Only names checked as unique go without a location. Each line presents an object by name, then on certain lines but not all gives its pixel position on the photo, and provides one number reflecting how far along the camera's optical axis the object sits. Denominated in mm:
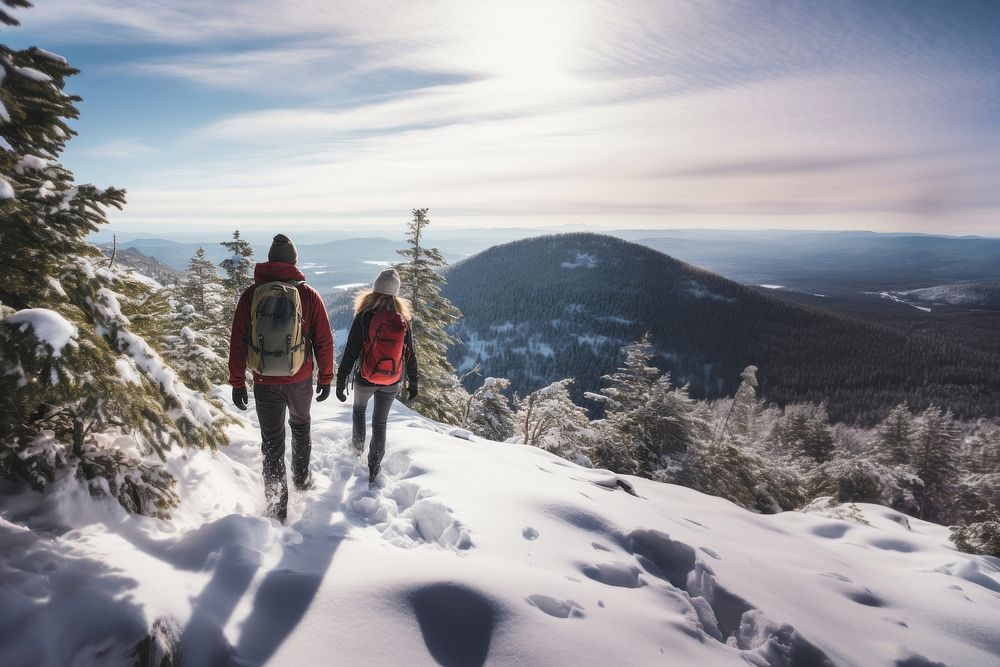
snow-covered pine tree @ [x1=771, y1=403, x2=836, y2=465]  38281
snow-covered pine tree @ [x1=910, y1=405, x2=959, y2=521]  34719
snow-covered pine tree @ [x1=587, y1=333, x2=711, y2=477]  15125
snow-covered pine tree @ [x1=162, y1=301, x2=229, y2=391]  7590
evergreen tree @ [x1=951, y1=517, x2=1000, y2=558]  10727
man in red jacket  3670
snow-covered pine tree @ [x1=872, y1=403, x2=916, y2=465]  36972
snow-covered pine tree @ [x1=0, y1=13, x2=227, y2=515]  2471
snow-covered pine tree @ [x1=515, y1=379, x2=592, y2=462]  15234
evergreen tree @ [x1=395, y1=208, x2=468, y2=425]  16234
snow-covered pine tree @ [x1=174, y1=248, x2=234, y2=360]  17172
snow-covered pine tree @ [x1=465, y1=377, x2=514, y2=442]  18375
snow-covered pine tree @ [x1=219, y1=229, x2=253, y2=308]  16531
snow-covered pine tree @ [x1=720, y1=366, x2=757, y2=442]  36344
